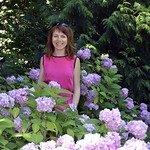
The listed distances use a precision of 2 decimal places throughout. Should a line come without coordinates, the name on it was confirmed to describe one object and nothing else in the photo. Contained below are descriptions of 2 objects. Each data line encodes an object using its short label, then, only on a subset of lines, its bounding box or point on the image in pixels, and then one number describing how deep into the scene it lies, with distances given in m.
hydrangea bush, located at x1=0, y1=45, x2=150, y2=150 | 2.89
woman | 4.68
